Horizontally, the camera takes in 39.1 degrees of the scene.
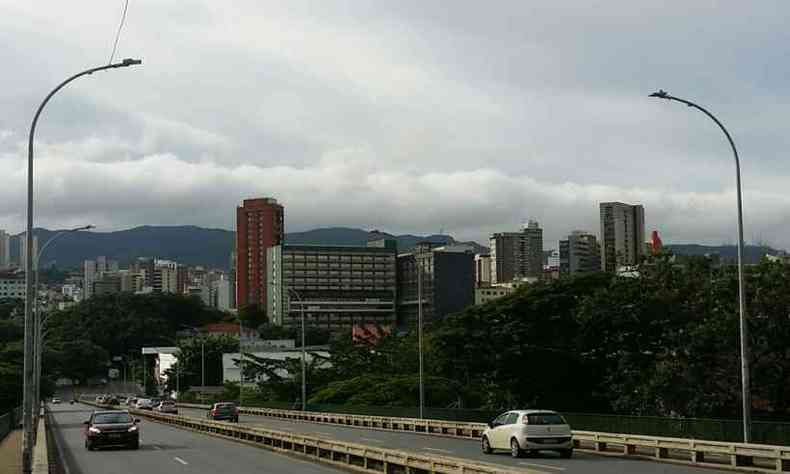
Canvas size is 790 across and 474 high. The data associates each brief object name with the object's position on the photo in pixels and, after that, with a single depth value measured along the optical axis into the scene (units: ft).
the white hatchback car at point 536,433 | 106.63
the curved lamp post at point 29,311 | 83.87
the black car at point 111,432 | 129.08
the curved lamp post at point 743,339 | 97.86
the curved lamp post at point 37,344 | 135.95
